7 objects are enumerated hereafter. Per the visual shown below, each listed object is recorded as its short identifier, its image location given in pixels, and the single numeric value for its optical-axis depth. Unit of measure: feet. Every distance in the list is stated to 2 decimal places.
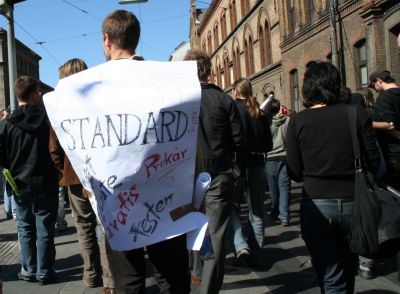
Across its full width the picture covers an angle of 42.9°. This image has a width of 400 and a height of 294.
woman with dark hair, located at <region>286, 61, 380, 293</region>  10.30
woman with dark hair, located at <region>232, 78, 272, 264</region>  18.75
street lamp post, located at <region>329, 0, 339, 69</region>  55.88
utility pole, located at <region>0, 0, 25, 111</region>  26.32
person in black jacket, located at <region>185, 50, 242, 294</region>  13.24
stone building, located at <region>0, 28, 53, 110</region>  191.78
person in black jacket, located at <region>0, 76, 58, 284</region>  16.98
